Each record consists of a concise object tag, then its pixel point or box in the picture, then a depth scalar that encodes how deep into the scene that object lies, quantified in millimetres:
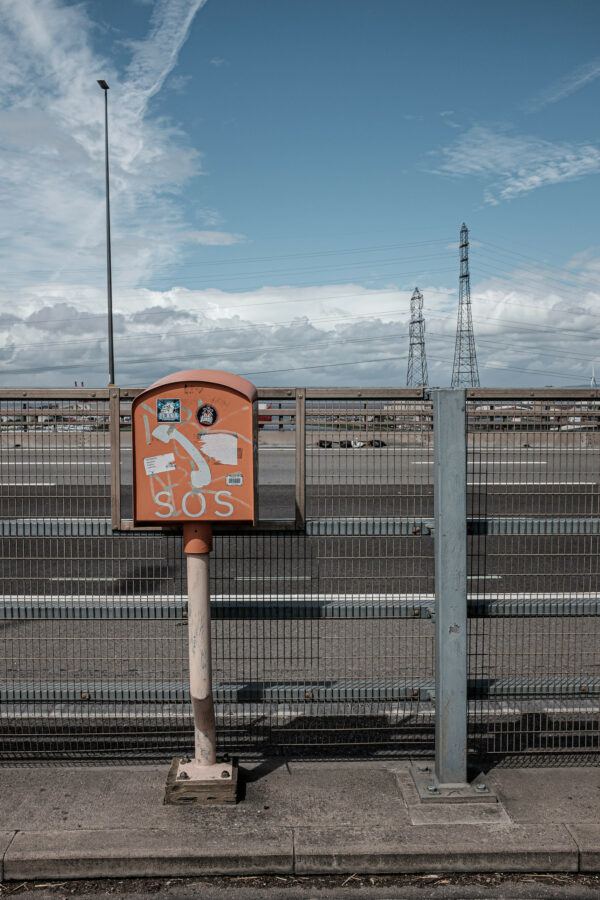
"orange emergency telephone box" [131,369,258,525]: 3645
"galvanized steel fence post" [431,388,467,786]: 3744
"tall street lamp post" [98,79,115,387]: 24125
